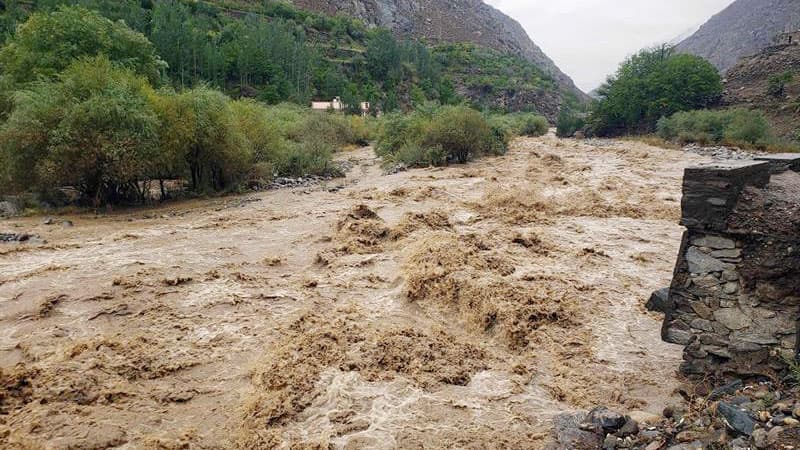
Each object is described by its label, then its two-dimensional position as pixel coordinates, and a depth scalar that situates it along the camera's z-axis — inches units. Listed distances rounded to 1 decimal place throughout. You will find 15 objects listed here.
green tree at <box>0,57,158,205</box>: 548.7
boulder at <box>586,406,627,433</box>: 188.1
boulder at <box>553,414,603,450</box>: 187.2
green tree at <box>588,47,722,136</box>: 1627.7
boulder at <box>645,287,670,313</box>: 305.8
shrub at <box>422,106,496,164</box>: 1036.5
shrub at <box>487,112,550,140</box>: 2002.0
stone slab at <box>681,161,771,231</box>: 200.2
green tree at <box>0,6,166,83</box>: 767.1
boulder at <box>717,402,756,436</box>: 151.0
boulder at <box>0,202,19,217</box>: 598.5
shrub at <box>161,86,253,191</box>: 653.3
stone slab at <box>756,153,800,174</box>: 225.8
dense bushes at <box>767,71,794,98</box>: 1418.6
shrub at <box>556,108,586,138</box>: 2053.4
